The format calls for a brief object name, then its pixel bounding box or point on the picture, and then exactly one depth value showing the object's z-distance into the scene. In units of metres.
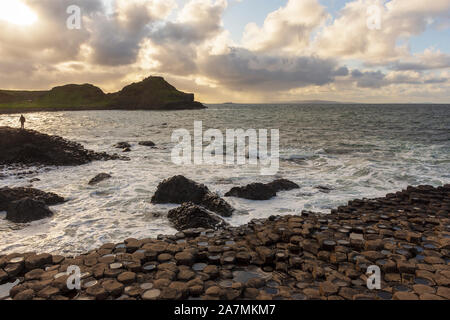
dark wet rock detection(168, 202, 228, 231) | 8.89
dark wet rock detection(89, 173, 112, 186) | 14.07
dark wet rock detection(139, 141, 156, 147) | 28.86
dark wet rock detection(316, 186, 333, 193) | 13.47
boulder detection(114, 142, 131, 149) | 26.64
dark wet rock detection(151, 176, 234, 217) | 11.17
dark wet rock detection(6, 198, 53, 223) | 9.27
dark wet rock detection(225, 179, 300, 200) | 12.07
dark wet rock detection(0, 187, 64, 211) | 10.42
